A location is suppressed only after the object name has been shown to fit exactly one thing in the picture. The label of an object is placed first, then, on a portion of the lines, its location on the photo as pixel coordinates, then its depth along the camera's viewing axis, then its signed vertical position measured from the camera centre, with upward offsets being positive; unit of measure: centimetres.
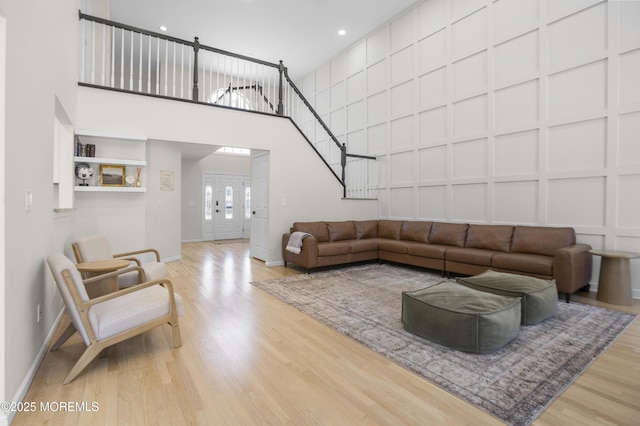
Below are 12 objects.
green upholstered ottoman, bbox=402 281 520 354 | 236 -88
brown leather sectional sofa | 375 -60
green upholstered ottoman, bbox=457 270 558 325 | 292 -79
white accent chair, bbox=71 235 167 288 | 316 -53
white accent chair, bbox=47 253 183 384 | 203 -78
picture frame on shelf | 423 +46
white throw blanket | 528 -57
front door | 984 +5
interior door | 607 +10
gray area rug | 190 -113
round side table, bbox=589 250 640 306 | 355 -78
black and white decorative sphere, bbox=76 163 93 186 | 402 +47
